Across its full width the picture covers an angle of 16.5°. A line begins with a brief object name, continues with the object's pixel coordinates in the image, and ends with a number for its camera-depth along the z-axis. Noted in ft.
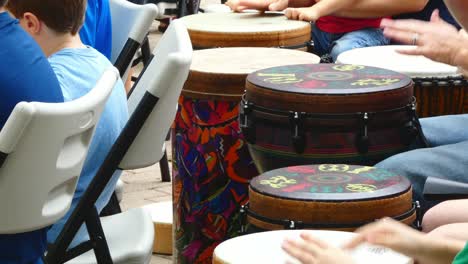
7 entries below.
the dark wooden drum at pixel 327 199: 12.14
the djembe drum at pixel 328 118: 14.56
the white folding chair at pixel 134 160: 13.21
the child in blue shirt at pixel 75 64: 14.03
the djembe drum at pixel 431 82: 17.00
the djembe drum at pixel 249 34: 19.28
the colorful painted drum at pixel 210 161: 16.74
